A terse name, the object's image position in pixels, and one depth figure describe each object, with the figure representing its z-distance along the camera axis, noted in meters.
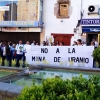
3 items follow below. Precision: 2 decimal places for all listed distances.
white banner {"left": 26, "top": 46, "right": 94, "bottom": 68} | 11.70
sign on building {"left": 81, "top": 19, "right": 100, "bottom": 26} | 20.43
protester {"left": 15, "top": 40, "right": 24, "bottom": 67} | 13.12
